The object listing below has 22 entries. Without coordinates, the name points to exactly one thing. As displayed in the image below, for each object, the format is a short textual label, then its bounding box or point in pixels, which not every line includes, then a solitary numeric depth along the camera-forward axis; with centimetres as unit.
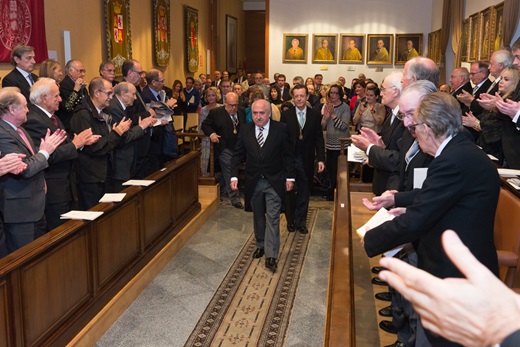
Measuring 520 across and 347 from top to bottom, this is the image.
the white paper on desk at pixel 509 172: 461
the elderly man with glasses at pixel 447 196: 267
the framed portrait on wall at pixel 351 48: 1747
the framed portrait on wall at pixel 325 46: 1759
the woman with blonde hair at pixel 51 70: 675
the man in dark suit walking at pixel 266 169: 611
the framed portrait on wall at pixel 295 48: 1762
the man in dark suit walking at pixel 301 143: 749
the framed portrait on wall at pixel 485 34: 1000
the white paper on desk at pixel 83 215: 450
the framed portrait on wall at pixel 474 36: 1098
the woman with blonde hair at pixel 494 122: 546
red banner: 773
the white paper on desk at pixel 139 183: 587
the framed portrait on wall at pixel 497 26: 934
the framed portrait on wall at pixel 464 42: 1208
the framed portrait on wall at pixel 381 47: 1731
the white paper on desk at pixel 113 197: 514
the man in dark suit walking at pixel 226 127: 884
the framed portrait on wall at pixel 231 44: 2108
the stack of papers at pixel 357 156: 524
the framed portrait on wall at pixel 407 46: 1712
